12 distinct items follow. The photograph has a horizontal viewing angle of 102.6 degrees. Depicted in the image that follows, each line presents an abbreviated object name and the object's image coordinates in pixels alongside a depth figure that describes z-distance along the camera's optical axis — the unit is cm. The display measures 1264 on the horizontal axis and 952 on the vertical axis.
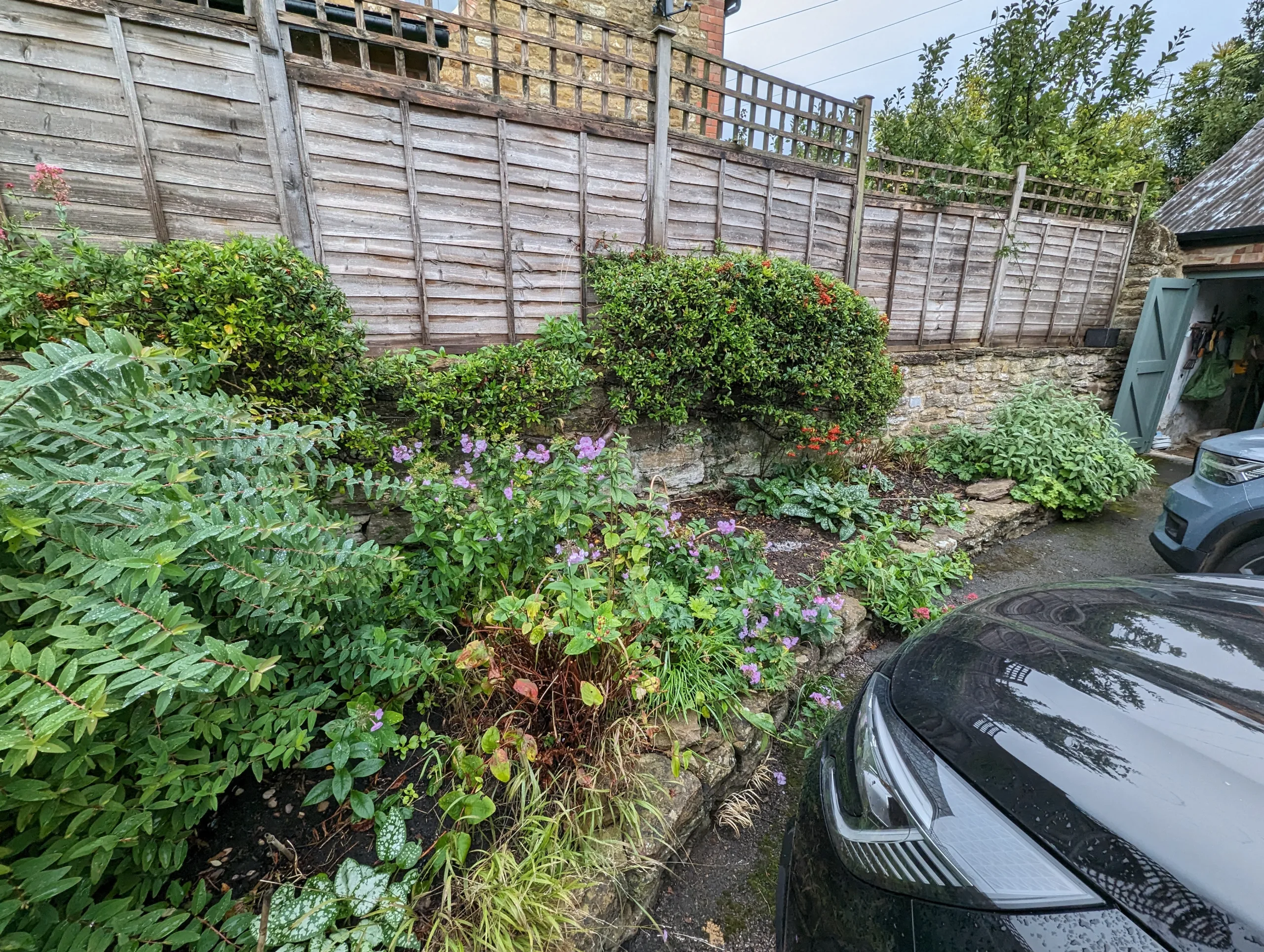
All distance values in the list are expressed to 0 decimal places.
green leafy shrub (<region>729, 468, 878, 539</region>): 373
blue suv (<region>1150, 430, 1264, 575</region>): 273
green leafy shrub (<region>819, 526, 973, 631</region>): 285
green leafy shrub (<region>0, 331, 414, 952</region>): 97
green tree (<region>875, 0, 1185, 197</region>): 531
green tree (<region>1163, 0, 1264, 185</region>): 937
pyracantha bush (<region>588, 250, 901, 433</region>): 330
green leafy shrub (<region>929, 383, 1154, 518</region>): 456
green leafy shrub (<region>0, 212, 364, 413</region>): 197
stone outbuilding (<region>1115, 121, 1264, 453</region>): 629
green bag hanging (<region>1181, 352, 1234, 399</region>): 718
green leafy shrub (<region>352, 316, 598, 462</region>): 268
